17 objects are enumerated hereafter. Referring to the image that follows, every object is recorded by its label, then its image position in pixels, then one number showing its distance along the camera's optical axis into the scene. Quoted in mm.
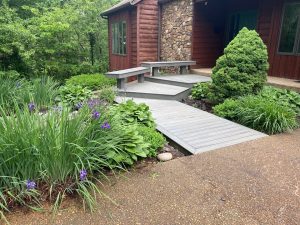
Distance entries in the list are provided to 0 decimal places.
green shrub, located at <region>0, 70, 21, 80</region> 8164
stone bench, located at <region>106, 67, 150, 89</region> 7203
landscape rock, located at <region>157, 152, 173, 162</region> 3363
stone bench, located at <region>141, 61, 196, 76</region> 8758
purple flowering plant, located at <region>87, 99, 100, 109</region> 2950
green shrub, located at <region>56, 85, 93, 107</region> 5926
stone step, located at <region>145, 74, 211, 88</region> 7414
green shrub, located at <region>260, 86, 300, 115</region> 5148
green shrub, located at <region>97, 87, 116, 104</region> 5728
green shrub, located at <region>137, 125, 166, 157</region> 3399
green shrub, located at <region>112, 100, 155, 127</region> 3917
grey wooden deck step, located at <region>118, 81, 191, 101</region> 6699
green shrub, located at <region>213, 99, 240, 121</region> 5094
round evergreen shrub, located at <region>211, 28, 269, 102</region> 5637
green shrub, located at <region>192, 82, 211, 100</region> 6388
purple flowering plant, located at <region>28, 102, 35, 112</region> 2687
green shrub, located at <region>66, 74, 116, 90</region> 8909
